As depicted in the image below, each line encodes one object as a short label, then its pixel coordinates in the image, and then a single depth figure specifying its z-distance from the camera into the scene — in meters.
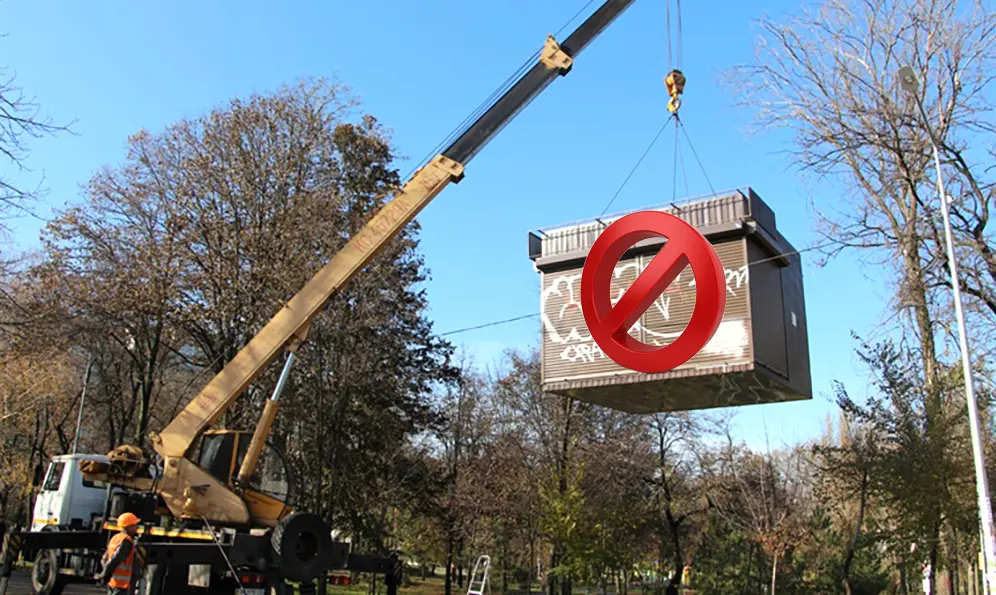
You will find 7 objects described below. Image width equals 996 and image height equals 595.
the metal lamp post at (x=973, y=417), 14.01
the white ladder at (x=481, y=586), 20.31
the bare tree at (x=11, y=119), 10.80
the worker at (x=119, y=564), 10.58
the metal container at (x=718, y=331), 15.84
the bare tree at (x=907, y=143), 18.48
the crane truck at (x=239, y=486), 12.20
